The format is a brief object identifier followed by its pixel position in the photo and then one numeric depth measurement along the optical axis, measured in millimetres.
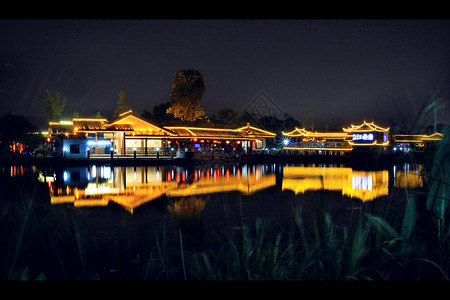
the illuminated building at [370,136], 50625
